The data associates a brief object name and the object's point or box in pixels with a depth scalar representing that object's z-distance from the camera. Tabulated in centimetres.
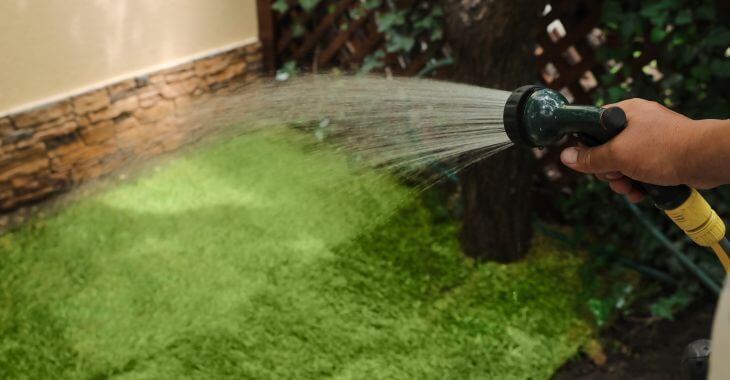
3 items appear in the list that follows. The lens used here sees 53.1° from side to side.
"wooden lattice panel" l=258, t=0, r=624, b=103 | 274
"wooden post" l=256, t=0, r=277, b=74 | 386
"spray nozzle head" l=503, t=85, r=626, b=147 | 120
